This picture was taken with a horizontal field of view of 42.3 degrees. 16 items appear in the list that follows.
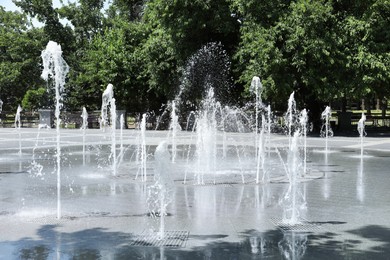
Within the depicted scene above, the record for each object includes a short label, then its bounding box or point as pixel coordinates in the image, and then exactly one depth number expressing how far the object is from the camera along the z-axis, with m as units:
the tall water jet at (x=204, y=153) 12.04
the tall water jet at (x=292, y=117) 28.91
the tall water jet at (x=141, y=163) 11.34
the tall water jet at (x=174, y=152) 14.76
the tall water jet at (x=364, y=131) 26.58
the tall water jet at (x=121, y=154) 14.95
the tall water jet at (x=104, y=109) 34.62
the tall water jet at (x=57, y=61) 7.88
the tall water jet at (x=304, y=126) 13.07
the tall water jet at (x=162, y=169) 6.16
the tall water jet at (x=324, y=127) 25.86
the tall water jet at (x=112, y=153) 11.94
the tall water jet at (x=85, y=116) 31.48
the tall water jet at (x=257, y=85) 22.96
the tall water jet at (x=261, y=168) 10.70
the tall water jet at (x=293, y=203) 6.96
